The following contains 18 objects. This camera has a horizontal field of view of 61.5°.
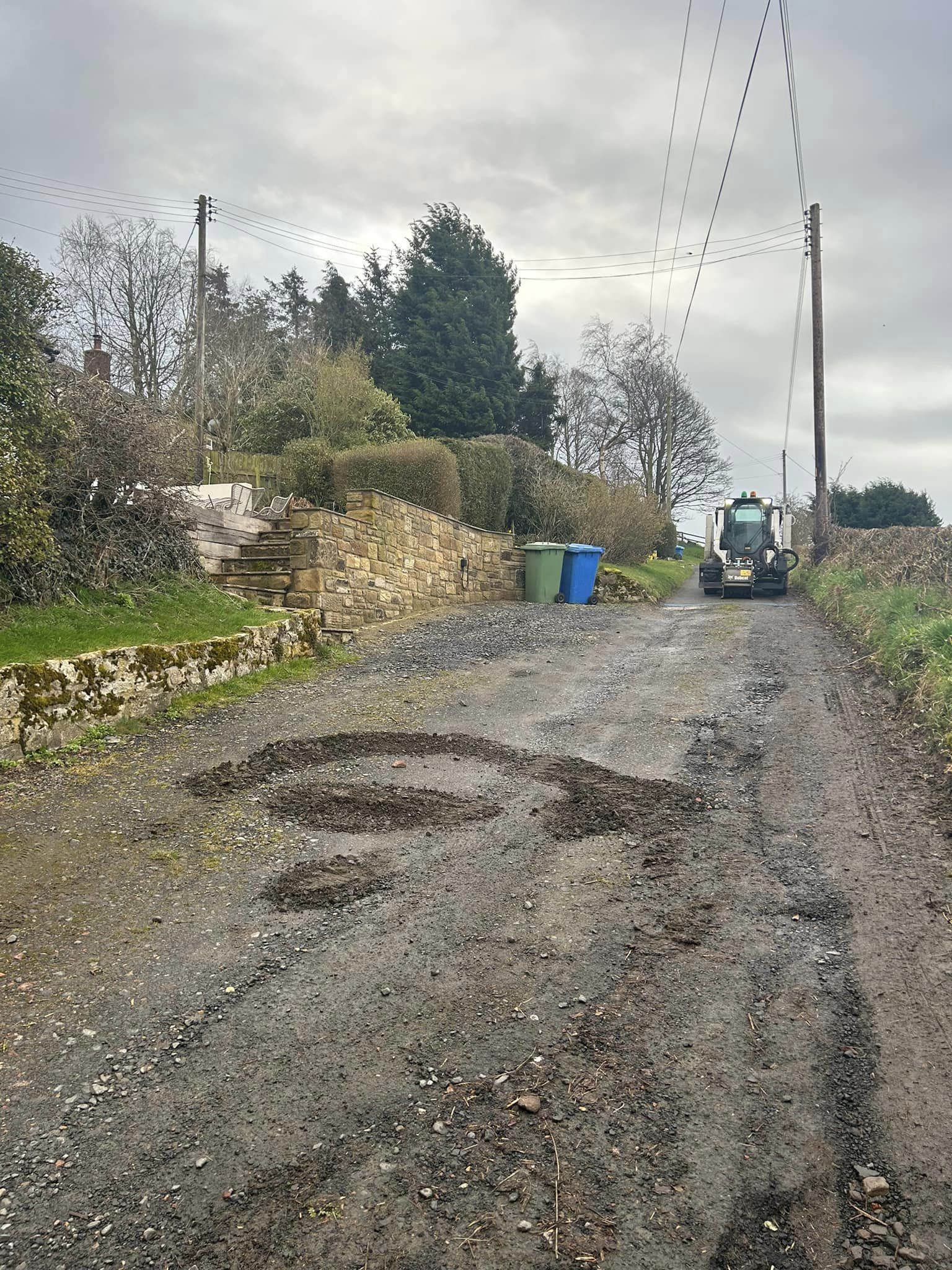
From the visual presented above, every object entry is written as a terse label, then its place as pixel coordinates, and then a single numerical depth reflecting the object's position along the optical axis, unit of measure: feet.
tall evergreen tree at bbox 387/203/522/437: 97.81
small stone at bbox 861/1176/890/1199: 7.41
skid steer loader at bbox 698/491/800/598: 64.75
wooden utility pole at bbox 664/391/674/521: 135.13
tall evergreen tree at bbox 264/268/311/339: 136.36
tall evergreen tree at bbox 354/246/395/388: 119.85
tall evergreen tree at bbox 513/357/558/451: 111.45
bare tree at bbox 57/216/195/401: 98.07
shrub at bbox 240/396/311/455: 73.46
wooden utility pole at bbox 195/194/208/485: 64.73
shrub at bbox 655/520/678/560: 107.27
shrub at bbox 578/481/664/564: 69.67
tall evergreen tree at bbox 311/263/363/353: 119.75
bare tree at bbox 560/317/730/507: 139.03
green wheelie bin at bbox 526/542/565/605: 55.36
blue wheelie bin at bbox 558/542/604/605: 55.42
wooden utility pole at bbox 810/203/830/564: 70.95
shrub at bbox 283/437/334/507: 57.57
